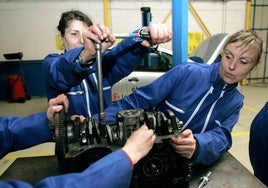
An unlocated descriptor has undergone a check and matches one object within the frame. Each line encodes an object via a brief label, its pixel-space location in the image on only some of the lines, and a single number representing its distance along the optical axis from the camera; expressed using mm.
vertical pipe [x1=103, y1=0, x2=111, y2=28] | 5027
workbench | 919
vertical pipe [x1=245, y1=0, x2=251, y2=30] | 5594
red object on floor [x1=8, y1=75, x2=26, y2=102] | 4785
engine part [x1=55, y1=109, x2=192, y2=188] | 710
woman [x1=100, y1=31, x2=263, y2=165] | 1175
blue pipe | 1314
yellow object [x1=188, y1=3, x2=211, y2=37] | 5383
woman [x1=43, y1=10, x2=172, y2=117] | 964
